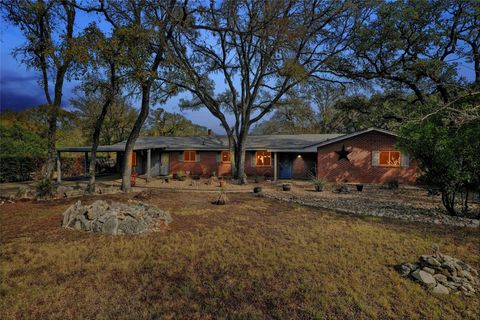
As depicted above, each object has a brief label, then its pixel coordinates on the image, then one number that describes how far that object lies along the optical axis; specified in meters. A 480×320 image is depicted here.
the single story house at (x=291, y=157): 17.84
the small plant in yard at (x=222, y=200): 11.03
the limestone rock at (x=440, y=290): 4.46
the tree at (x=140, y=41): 11.47
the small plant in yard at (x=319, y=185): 14.92
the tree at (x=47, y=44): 10.74
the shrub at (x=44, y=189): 11.66
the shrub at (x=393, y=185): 15.87
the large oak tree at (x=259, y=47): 15.66
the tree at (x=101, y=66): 10.95
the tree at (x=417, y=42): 16.23
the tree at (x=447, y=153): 8.21
